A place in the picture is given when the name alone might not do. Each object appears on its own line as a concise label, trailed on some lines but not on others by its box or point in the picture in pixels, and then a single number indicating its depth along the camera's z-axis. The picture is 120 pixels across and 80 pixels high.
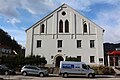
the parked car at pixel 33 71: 13.32
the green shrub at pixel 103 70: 15.40
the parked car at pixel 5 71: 13.98
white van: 12.77
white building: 17.71
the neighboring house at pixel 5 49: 27.79
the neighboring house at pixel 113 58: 18.78
